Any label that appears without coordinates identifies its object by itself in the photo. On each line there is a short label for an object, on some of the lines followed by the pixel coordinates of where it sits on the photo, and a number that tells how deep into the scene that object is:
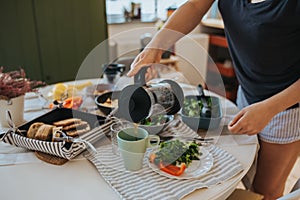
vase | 1.00
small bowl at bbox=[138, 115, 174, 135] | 0.86
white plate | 0.75
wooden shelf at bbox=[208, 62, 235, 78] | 2.86
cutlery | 0.95
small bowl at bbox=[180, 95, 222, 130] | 1.00
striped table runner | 0.69
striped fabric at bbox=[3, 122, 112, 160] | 0.79
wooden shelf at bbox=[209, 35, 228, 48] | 2.84
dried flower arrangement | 0.98
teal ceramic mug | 0.75
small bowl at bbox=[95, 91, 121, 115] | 1.04
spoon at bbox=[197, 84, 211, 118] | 1.04
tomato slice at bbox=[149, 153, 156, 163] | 0.81
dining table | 0.69
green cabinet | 2.02
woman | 0.85
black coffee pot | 0.75
